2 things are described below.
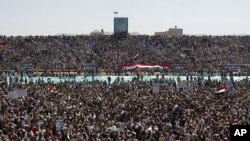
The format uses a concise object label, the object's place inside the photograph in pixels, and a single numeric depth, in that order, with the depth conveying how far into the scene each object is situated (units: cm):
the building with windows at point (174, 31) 10800
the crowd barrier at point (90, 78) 4559
